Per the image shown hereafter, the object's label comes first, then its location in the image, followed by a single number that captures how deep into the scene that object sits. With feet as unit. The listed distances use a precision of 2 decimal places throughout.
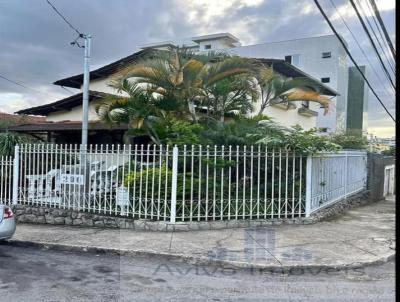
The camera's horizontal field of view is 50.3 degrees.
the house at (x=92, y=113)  49.28
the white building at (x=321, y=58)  118.83
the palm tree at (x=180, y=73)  34.60
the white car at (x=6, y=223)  22.44
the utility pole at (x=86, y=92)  35.50
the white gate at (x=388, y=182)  58.95
